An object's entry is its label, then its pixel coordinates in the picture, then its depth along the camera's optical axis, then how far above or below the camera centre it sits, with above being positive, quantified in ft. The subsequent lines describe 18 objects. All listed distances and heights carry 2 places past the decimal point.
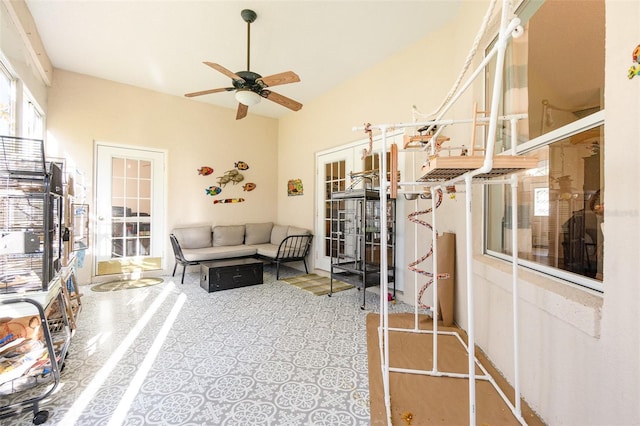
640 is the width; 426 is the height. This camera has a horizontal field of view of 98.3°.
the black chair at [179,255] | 14.19 -2.21
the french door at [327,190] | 14.92 +1.34
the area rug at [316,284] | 13.01 -3.57
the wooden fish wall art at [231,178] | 17.81 +2.33
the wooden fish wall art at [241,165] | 18.35 +3.20
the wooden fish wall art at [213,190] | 17.38 +1.45
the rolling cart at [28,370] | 4.85 -3.14
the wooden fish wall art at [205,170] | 17.07 +2.65
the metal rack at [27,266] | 4.98 -1.09
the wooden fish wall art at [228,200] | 17.74 +0.83
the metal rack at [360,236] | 11.04 -1.06
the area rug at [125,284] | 13.19 -3.59
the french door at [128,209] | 14.37 +0.18
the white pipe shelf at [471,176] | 3.07 +0.60
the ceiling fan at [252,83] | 8.95 +4.39
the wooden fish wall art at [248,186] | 18.72 +1.84
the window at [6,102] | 8.33 +3.44
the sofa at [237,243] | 14.71 -1.82
